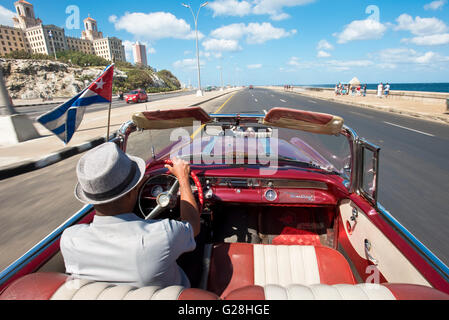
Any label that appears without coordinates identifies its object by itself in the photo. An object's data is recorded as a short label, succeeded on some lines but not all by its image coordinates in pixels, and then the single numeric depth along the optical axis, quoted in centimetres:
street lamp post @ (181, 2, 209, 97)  3198
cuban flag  269
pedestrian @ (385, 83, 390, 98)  3117
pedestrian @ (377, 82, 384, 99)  3158
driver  132
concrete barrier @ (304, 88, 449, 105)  2183
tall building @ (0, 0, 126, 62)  8994
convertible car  108
